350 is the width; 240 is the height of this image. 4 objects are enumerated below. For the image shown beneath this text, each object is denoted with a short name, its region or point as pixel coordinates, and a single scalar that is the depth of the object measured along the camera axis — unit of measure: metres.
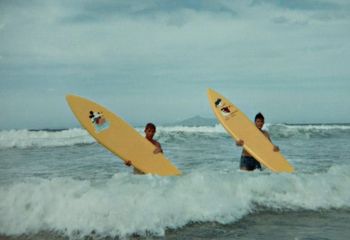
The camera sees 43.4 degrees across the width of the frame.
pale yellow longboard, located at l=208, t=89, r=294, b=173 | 6.73
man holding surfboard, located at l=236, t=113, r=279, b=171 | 6.80
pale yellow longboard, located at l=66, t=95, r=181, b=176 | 6.24
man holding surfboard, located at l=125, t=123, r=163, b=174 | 6.03
